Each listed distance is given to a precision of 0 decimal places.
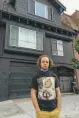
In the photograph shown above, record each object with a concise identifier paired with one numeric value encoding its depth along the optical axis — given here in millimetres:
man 1332
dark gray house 5764
